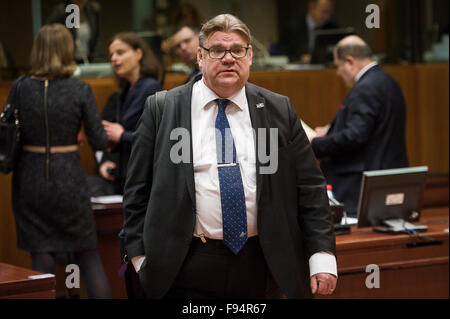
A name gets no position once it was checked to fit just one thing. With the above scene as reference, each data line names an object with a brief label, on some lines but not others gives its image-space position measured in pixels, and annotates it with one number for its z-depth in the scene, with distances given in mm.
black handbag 8312
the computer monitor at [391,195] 8180
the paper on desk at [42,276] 6938
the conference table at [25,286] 6785
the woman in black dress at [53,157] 8344
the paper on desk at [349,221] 8473
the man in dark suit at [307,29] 13758
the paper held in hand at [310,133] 9582
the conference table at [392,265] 8148
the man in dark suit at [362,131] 9437
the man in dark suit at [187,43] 9672
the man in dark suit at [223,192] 5043
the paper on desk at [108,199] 9562
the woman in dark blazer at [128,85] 8945
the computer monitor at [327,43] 12758
